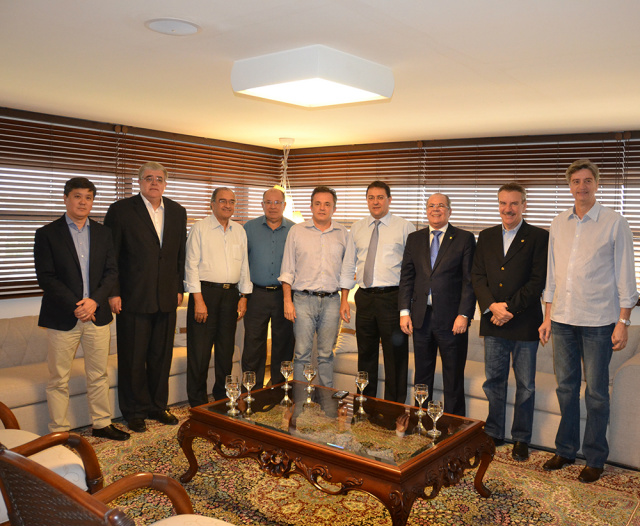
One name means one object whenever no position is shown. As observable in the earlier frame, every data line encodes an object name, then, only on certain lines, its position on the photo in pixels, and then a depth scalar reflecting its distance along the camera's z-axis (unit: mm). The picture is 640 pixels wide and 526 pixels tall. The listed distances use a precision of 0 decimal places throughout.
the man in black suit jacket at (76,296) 3547
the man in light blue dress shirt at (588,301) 3188
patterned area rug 2809
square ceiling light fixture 3035
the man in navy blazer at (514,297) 3520
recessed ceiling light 2678
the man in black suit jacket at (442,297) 3752
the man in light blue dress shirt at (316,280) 4148
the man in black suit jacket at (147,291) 3932
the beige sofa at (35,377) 3719
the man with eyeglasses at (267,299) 4363
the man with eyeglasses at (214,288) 4180
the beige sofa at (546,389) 3463
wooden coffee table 2365
